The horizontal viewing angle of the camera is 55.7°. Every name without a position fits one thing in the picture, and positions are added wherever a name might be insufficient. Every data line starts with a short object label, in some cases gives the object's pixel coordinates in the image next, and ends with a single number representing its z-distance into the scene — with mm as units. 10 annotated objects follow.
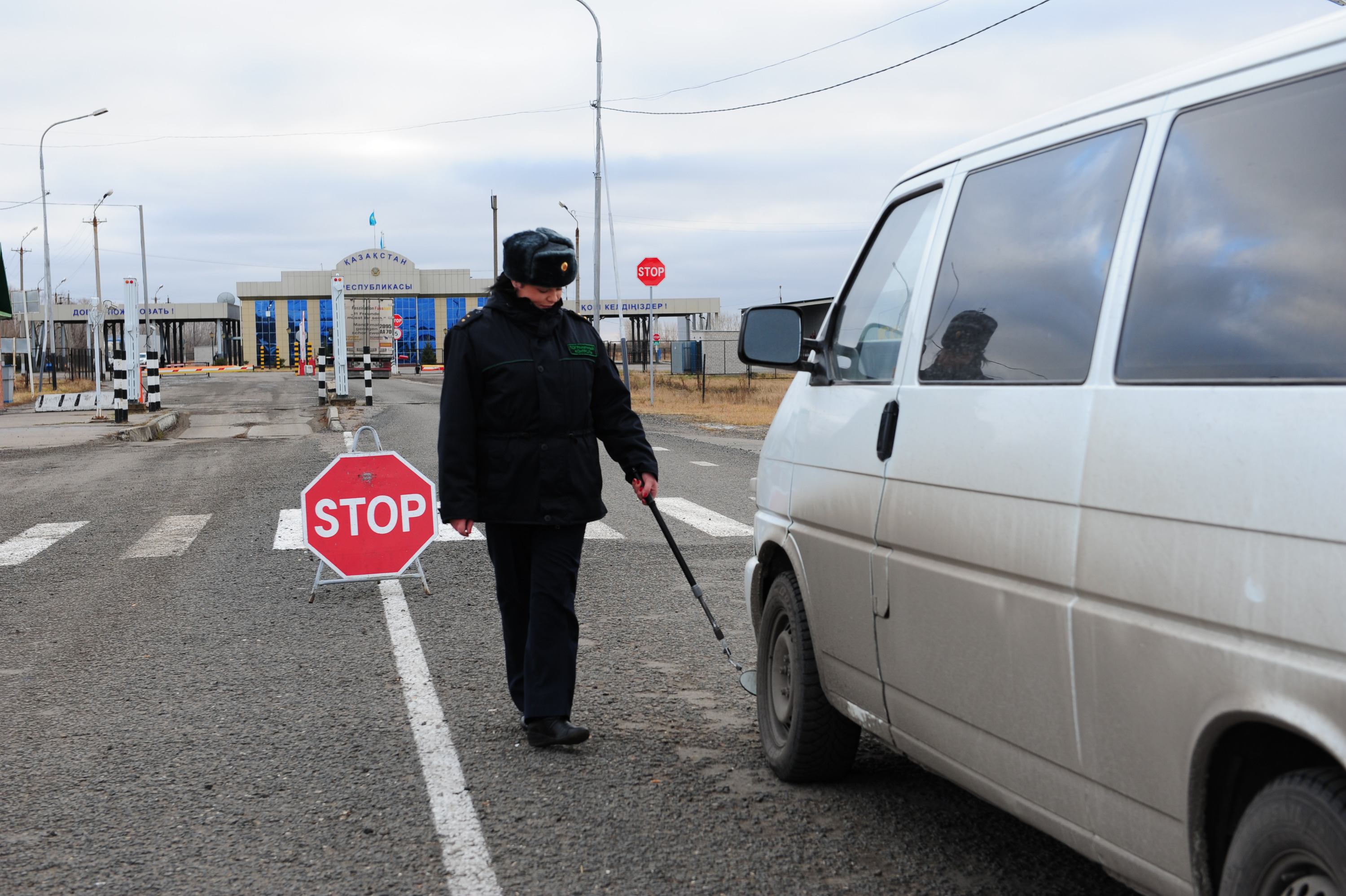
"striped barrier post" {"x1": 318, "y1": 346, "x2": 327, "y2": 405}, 31953
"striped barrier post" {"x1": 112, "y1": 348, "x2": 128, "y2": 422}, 23969
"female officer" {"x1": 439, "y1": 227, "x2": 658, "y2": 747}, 4844
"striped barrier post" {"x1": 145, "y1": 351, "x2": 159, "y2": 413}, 26922
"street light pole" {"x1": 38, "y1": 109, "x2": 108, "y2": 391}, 45719
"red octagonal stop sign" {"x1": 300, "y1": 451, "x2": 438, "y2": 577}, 7969
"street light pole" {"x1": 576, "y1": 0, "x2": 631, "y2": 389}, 31906
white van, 2100
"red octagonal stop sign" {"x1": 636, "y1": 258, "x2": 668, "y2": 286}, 28078
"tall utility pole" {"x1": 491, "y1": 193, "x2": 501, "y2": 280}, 67062
